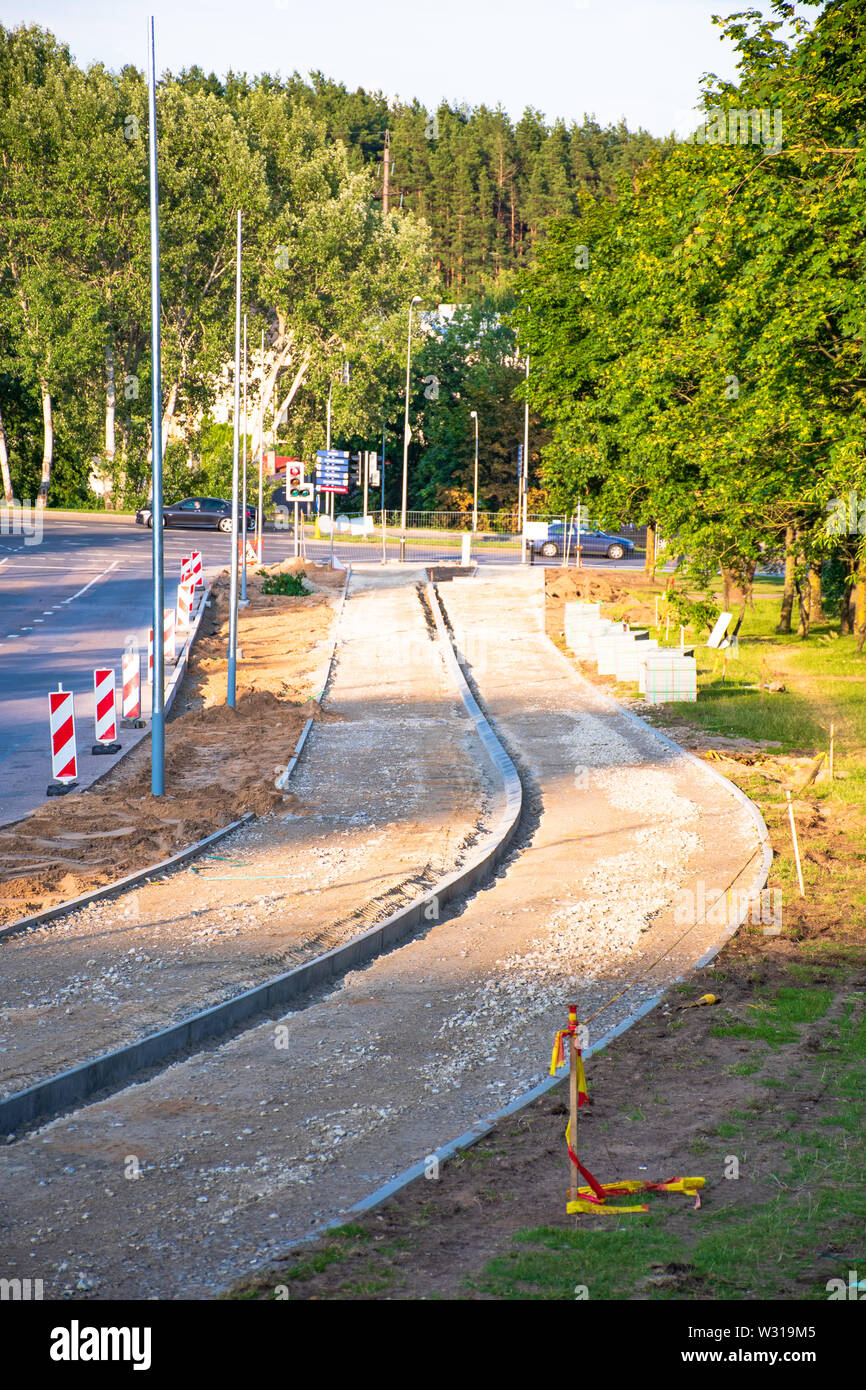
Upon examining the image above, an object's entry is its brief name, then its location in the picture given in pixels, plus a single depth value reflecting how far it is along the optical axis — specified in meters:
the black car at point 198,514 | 60.91
